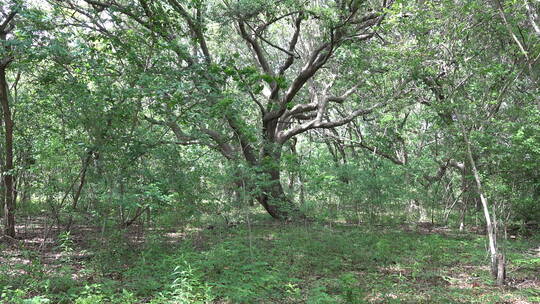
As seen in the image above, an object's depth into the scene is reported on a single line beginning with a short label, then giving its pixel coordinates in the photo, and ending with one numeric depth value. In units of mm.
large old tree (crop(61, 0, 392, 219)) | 6750
